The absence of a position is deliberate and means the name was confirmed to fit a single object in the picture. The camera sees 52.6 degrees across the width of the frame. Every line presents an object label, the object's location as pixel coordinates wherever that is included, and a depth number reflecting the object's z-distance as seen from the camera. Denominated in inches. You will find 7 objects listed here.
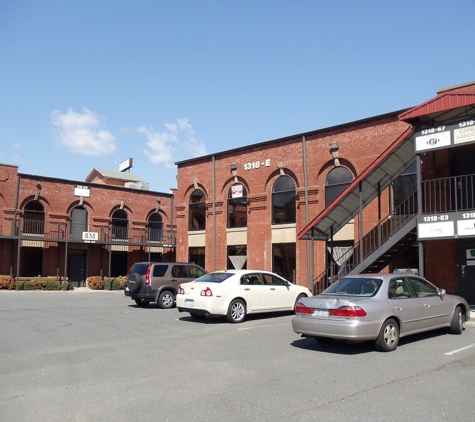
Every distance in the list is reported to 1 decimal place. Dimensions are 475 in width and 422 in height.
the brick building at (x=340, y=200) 555.2
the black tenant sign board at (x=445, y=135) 513.3
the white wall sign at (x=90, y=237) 1248.4
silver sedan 331.3
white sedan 495.5
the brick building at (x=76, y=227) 1185.4
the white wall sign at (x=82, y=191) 1296.9
